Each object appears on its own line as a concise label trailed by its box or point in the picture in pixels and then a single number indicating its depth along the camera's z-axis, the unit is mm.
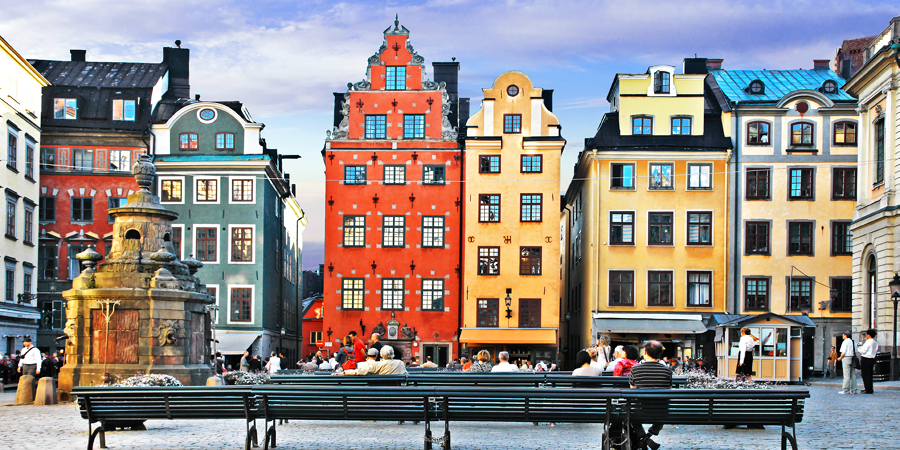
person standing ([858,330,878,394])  25600
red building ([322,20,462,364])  47969
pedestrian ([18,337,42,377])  28859
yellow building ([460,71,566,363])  47406
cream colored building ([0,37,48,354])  44438
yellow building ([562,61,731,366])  47062
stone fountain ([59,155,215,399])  24016
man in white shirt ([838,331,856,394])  26500
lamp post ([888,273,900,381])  30422
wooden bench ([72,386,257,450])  13406
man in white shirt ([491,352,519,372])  20919
